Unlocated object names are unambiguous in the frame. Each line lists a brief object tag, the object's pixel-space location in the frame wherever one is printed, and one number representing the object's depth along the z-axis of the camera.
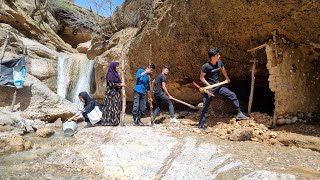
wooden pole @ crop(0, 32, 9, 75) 6.79
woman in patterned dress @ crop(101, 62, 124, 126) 4.81
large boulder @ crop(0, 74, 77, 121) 6.65
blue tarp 6.54
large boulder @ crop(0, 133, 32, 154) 3.98
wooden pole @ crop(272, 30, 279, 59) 4.26
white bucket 5.06
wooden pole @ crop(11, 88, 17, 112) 6.51
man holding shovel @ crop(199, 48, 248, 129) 4.12
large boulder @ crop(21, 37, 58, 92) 8.75
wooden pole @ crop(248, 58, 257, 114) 4.72
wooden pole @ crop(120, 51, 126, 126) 4.85
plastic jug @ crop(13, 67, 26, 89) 6.63
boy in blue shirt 4.90
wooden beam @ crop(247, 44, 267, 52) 4.52
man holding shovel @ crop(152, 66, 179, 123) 5.10
